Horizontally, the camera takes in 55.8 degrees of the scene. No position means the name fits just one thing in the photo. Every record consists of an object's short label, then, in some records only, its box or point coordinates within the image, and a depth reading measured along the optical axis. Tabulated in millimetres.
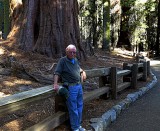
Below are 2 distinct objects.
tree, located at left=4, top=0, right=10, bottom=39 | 10245
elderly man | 2737
